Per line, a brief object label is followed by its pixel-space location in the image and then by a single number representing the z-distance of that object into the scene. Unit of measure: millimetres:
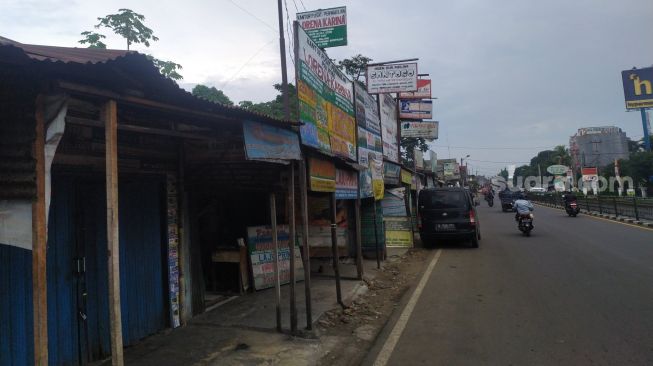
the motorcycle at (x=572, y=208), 23828
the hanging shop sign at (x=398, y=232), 14539
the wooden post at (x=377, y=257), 10589
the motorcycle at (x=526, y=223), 15859
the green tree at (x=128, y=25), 14188
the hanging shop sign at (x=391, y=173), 13334
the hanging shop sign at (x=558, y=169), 57531
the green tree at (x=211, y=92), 23947
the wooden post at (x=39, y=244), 2660
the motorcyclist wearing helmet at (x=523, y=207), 16172
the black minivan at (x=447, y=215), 13688
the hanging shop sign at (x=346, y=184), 8094
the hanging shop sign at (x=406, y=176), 15872
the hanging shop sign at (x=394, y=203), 14359
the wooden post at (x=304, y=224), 5996
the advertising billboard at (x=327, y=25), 10055
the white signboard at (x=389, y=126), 14844
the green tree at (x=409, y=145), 37906
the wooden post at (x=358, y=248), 9078
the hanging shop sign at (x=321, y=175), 6460
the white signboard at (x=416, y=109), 20828
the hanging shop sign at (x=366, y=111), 11320
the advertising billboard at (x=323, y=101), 7027
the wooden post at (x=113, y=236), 2984
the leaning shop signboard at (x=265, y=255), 8344
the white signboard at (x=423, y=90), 21309
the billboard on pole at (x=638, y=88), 42531
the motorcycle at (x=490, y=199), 39956
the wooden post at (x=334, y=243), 7250
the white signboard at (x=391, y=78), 15367
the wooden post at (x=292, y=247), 5742
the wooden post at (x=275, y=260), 5922
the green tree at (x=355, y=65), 31156
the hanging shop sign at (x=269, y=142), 4691
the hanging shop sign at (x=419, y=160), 27531
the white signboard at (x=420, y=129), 23188
